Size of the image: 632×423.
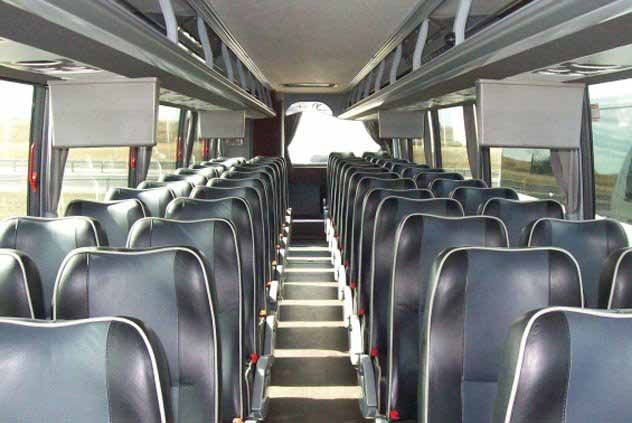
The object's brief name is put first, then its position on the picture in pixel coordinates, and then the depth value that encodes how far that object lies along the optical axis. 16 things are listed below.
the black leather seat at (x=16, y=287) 2.30
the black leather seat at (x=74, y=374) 1.40
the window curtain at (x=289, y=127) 18.02
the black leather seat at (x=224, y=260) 3.20
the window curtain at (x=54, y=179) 5.41
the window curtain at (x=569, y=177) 5.07
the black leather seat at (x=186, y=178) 7.64
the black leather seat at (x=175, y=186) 6.62
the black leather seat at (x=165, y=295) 2.30
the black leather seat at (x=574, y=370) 1.38
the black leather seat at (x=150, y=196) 5.51
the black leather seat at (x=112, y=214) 4.41
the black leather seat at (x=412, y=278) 3.13
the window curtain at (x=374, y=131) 17.12
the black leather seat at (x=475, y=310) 2.35
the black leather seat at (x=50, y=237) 3.38
